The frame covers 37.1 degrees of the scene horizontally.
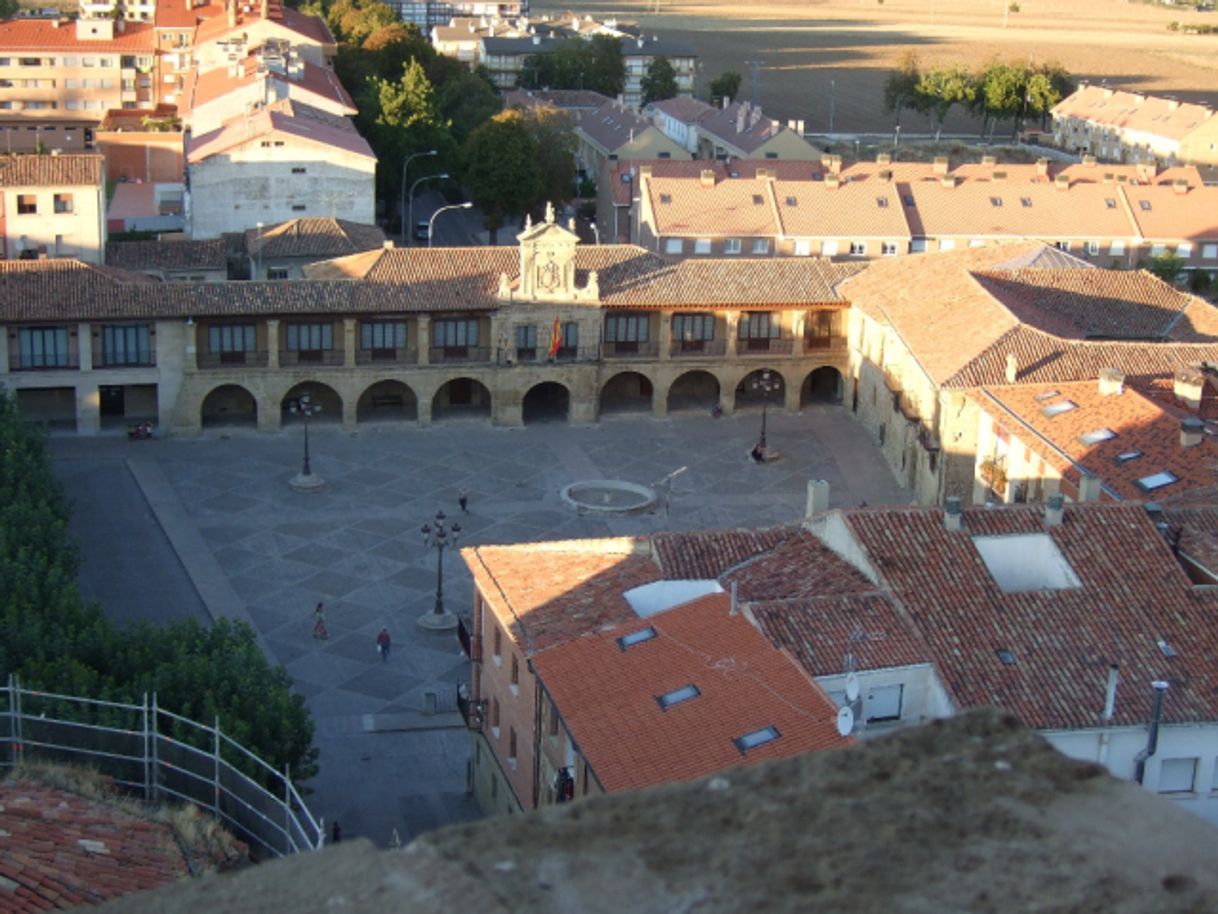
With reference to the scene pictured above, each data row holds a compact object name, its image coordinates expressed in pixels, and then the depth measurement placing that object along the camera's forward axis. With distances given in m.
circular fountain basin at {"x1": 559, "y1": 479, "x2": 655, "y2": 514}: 60.78
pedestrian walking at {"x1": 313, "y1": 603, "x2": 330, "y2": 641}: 50.69
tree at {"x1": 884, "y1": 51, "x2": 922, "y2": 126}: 145.75
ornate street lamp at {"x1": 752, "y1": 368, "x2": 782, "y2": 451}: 70.81
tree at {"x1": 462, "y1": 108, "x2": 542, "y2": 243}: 95.94
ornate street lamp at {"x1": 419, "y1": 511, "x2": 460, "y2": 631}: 50.75
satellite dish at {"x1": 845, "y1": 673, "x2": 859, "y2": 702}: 31.28
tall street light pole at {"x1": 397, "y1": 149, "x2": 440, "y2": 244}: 94.53
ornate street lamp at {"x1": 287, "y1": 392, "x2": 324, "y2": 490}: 62.16
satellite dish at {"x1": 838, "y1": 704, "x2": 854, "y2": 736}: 29.69
